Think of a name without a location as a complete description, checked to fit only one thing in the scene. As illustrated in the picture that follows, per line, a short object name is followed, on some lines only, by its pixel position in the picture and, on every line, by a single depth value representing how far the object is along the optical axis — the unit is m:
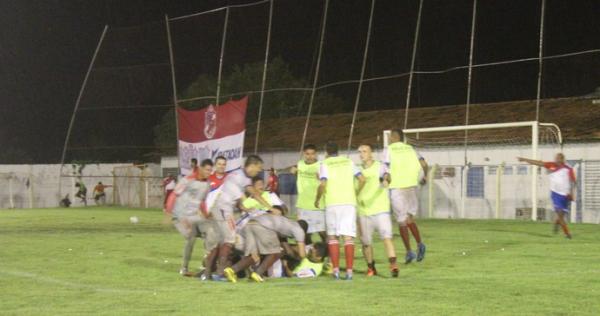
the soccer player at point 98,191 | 48.94
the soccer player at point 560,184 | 21.38
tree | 51.75
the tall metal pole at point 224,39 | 35.75
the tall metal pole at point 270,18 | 35.46
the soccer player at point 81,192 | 48.56
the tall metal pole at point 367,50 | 33.03
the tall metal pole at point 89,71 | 38.22
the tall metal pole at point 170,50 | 36.50
